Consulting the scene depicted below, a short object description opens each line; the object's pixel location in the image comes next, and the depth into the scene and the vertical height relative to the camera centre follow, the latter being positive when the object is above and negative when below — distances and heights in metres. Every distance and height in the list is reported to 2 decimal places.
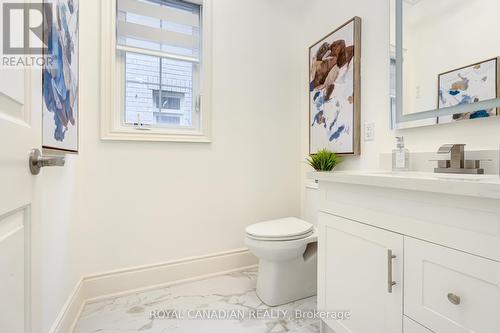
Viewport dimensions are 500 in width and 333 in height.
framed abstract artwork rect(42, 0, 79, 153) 0.87 +0.36
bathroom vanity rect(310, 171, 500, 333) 0.62 -0.27
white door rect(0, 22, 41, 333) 0.48 -0.06
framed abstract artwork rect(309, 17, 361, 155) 1.58 +0.52
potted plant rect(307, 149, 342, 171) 1.67 +0.03
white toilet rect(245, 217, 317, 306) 1.45 -0.58
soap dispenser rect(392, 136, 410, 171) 1.26 +0.04
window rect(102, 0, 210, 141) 1.69 +0.68
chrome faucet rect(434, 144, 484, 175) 1.01 +0.02
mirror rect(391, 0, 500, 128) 1.02 +0.49
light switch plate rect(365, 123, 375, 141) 1.52 +0.21
